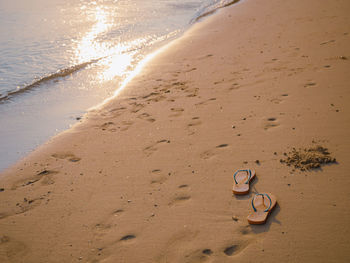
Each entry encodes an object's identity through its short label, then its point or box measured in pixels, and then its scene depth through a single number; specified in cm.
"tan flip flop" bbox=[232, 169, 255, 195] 281
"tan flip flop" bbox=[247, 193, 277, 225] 250
